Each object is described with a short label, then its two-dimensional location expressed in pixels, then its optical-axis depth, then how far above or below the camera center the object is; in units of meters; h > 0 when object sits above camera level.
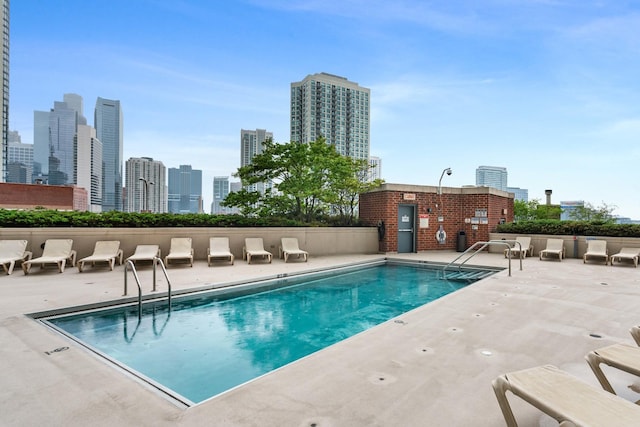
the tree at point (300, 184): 12.94 +1.40
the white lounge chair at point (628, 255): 9.48 -1.03
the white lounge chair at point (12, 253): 7.75 -0.91
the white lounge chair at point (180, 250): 8.88 -0.95
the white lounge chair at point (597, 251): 10.14 -0.99
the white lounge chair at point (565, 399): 1.49 -0.89
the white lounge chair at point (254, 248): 9.95 -0.97
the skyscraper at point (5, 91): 66.50 +26.88
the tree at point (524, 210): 26.31 +0.70
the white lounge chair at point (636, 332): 2.56 -0.87
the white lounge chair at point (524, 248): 11.79 -1.03
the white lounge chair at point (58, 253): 8.00 -0.96
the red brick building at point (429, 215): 13.13 +0.12
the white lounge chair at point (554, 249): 10.83 -1.01
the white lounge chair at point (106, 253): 8.34 -0.98
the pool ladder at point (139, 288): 5.09 -1.33
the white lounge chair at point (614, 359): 2.04 -0.88
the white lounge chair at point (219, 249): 9.45 -0.96
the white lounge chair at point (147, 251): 9.03 -0.95
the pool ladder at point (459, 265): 7.98 -1.42
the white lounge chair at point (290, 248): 10.51 -1.01
